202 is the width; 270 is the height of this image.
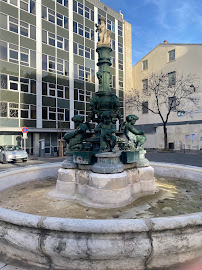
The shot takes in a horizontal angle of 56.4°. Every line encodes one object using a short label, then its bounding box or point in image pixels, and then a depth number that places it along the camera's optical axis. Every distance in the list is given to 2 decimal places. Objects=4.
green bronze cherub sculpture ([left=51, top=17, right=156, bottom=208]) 3.82
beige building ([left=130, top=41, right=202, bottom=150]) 26.20
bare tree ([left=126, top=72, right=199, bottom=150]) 26.36
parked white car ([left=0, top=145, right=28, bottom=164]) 15.04
